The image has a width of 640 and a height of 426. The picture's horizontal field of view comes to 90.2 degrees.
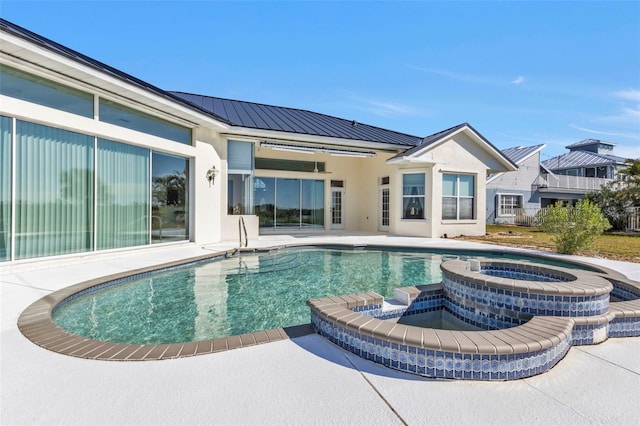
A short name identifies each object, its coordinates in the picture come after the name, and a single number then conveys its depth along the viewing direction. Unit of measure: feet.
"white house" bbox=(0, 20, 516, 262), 21.31
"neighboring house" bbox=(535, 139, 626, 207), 99.04
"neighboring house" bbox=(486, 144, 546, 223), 89.86
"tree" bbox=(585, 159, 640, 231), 67.67
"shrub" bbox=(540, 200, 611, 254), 32.19
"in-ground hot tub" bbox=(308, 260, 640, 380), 8.68
